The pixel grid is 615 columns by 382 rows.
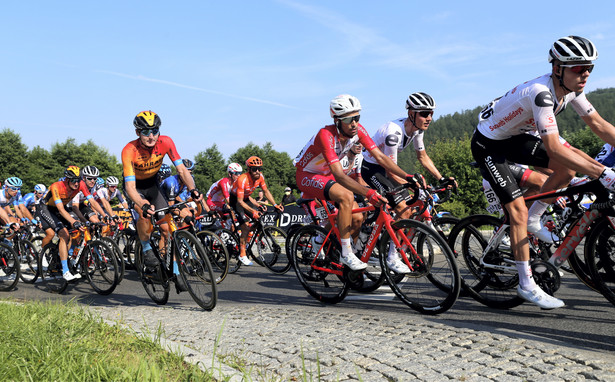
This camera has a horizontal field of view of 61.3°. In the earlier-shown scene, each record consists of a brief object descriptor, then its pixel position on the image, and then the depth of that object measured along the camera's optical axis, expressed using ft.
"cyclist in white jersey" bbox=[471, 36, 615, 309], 14.52
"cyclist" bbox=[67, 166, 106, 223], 32.35
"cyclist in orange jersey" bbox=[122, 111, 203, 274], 22.15
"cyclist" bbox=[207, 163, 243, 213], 37.50
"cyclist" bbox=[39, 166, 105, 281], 30.55
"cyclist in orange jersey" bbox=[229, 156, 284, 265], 34.53
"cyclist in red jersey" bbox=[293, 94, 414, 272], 18.72
